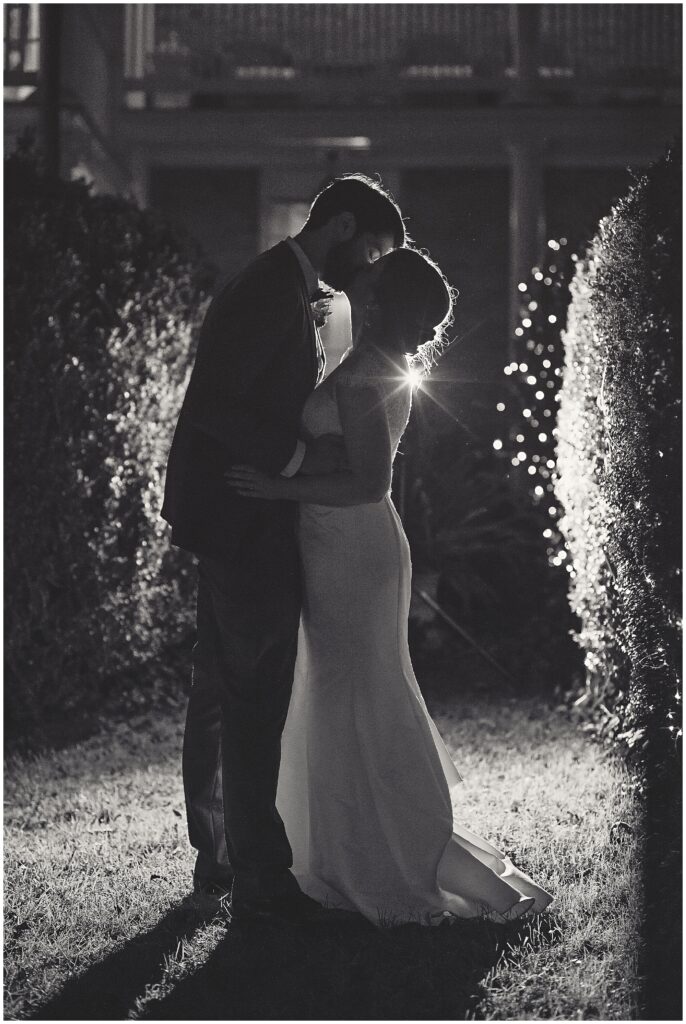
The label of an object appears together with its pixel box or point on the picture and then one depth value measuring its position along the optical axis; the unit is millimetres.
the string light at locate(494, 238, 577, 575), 7926
